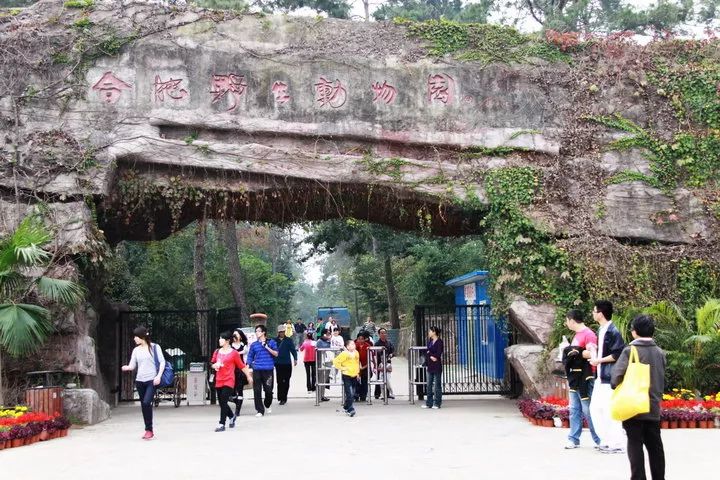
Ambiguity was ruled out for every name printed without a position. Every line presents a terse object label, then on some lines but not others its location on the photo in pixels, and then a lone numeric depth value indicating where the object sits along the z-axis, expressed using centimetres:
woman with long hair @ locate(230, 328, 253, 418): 1172
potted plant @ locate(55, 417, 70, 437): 1020
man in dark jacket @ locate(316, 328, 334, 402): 1461
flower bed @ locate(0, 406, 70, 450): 918
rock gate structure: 1273
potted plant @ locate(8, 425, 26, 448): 920
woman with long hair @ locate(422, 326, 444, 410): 1316
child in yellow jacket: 1212
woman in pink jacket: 1688
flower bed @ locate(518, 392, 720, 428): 1002
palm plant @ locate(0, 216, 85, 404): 1016
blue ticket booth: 1564
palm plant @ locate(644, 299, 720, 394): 1116
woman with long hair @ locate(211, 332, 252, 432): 1040
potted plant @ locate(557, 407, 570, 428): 1029
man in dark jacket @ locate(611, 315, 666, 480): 579
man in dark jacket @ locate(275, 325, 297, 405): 1467
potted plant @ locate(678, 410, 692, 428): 1002
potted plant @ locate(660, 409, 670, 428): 1000
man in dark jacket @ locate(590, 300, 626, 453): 777
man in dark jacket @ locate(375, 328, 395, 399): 1484
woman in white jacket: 967
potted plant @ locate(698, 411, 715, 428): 1002
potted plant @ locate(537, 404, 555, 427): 1044
